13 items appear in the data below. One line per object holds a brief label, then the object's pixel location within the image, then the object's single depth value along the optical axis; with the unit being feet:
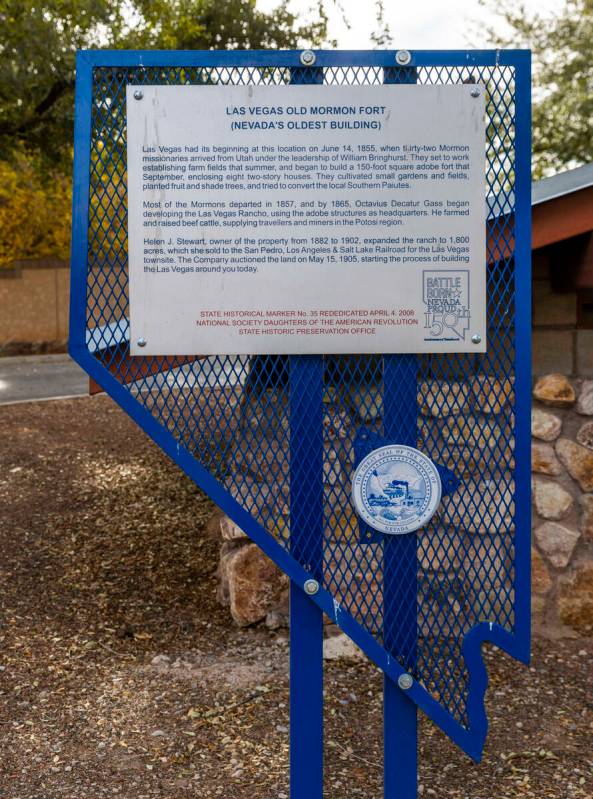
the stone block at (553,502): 16.62
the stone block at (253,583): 17.06
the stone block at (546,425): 16.60
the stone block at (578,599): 16.65
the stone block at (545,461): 16.65
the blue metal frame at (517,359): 9.18
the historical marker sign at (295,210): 9.07
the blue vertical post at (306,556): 9.52
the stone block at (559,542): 16.63
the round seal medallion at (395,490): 9.58
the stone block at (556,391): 16.47
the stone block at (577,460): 16.61
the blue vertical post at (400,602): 9.54
